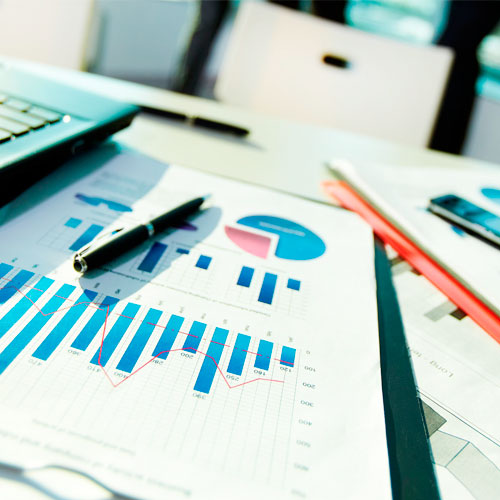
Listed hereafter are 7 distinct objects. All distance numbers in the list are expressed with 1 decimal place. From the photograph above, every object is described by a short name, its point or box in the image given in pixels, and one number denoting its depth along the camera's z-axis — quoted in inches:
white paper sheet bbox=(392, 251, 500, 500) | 9.2
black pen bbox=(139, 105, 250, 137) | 24.9
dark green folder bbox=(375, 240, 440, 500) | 8.7
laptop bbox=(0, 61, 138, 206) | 13.8
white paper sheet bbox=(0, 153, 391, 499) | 8.1
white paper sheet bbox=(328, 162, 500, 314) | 14.8
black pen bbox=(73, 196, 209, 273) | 11.9
